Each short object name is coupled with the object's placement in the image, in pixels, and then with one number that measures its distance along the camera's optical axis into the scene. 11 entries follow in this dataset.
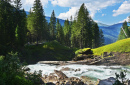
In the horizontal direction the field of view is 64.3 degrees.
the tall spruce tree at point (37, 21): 39.59
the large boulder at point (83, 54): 26.64
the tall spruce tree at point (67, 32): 64.75
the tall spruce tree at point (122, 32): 68.46
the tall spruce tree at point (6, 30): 26.24
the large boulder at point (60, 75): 12.89
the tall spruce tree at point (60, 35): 65.11
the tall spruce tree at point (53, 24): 61.92
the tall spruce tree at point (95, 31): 52.79
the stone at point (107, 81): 9.76
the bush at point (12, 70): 5.19
